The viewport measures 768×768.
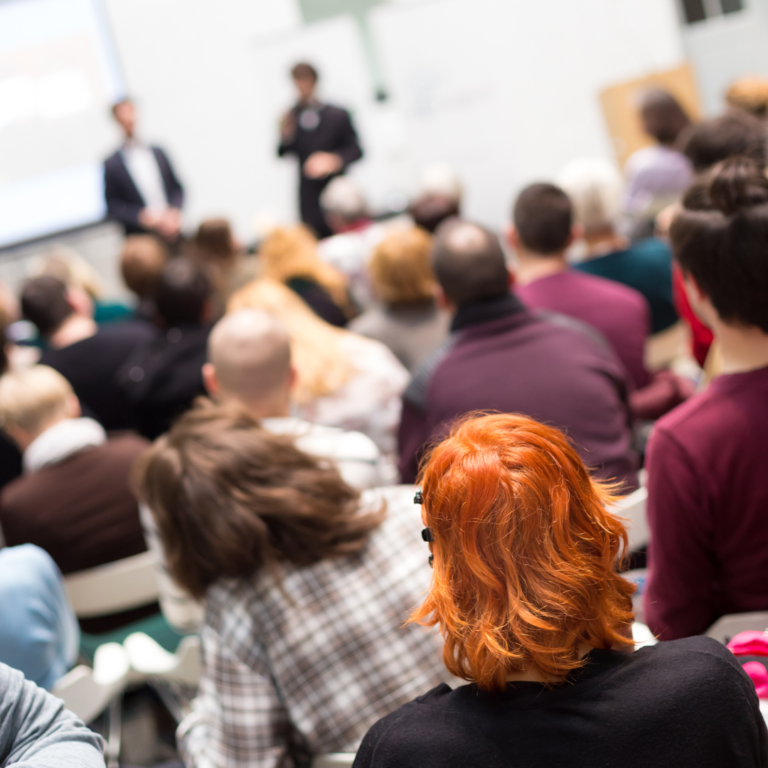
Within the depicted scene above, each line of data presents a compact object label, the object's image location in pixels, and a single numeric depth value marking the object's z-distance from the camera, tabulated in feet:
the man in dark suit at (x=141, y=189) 19.45
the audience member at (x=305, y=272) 13.20
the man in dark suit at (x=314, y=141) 20.31
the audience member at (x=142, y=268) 13.39
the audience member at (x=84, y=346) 11.34
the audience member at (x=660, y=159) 15.07
